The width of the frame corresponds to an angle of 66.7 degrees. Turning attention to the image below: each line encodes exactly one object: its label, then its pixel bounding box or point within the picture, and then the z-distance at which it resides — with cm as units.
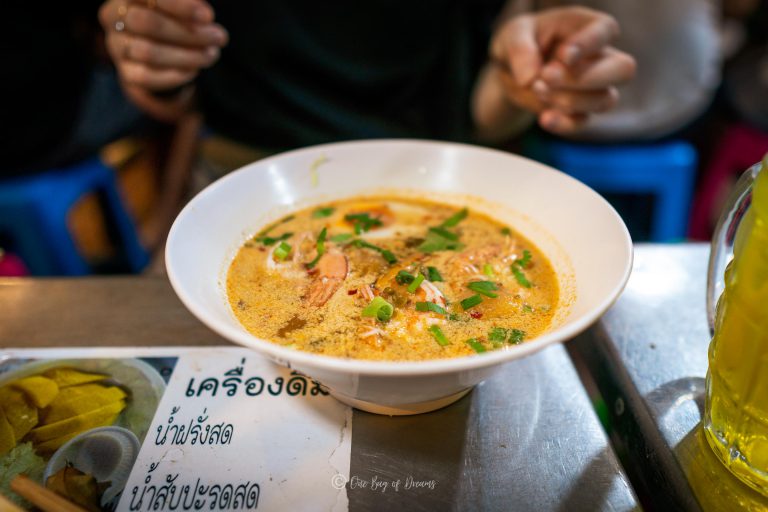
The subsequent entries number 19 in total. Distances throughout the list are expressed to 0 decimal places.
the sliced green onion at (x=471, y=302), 30
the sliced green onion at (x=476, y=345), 27
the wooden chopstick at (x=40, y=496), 24
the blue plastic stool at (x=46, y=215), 65
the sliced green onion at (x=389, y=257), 33
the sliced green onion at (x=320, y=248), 33
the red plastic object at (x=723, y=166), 82
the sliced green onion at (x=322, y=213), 38
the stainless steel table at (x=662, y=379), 26
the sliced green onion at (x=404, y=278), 31
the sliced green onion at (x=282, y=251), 33
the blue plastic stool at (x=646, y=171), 76
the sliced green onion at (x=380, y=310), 28
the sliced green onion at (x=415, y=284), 30
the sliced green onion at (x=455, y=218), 37
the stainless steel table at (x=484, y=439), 26
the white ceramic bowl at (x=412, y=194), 22
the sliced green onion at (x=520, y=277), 32
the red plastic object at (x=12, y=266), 64
